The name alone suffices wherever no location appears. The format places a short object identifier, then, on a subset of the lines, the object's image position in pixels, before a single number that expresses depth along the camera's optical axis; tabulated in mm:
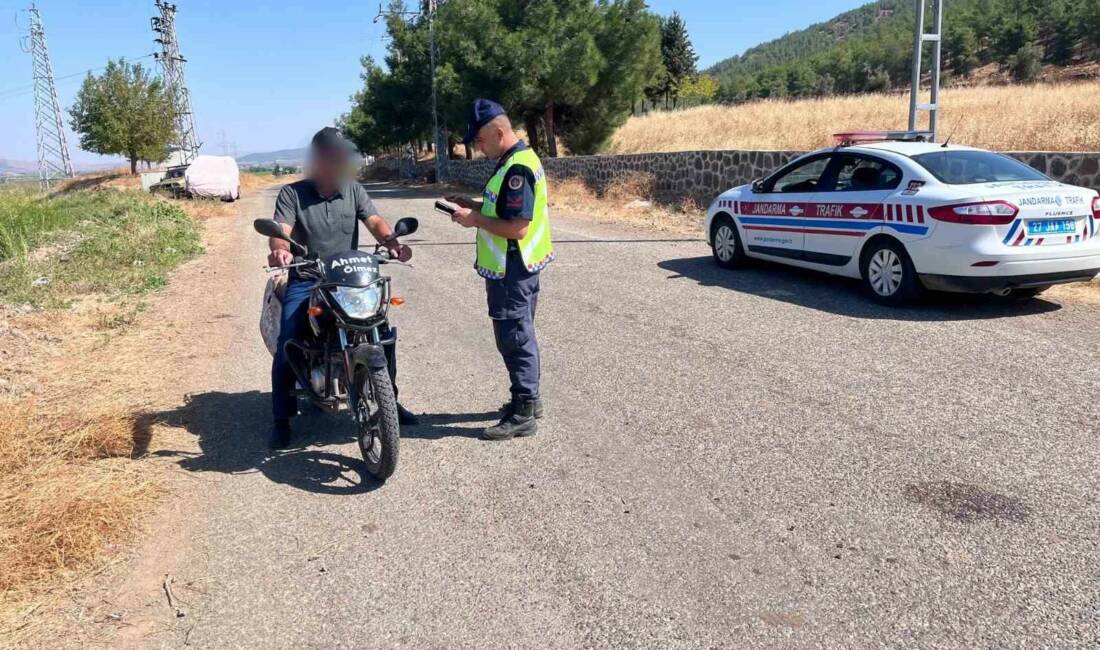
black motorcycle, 4000
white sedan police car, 6766
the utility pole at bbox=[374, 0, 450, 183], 36062
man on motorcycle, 4523
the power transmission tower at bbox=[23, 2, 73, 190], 59125
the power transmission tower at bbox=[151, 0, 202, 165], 59688
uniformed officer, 4305
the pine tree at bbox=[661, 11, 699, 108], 69125
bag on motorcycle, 4824
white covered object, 30625
